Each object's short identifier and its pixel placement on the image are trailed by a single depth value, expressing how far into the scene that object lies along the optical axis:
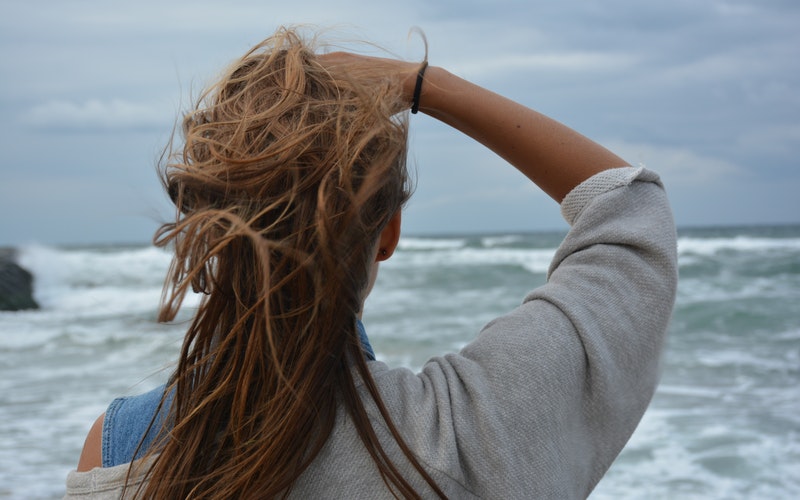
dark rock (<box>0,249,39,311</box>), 15.13
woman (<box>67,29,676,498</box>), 0.82
